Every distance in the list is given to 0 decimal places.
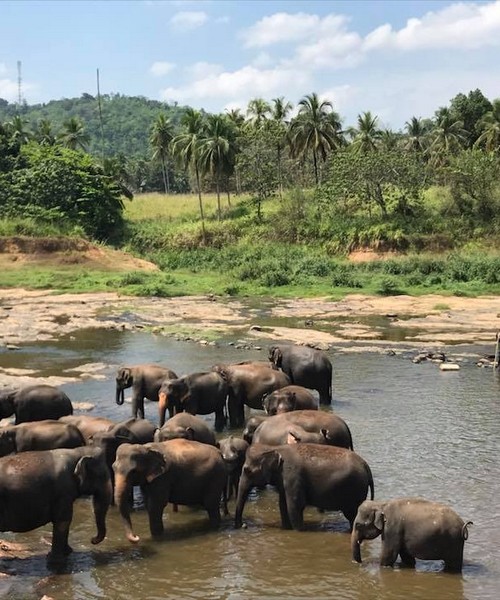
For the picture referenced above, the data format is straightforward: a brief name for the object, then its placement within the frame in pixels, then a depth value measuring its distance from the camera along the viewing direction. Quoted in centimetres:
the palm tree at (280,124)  6400
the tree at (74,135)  7838
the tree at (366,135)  6656
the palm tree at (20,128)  7634
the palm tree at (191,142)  6044
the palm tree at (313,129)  6347
